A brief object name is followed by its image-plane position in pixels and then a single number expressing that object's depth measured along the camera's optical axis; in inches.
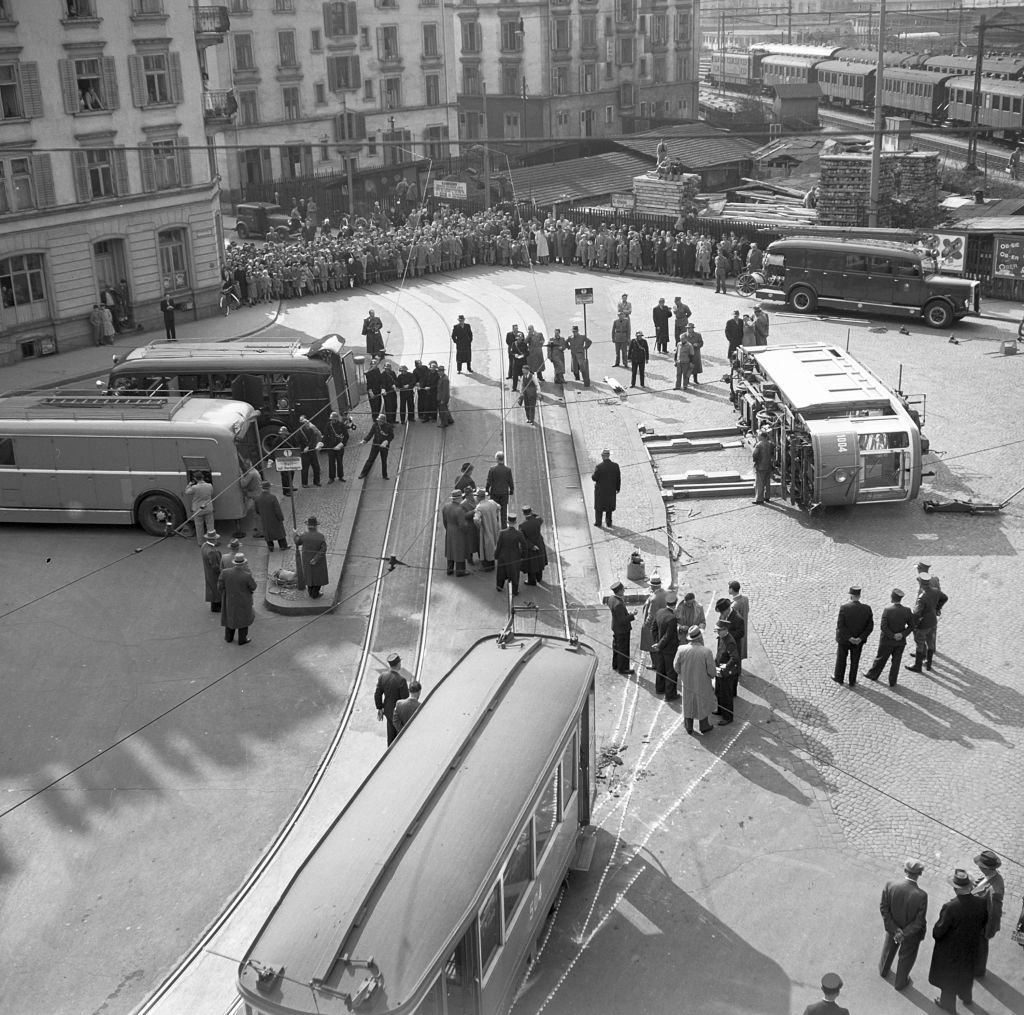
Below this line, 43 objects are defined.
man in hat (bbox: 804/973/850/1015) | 370.9
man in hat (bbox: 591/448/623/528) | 857.5
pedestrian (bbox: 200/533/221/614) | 743.1
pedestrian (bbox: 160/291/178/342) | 1445.6
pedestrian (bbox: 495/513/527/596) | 767.1
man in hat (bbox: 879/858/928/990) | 431.2
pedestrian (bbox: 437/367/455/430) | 1087.6
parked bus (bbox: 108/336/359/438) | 1026.7
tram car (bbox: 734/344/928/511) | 850.8
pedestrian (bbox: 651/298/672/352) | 1280.8
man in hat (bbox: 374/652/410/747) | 586.6
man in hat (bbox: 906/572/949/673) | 647.8
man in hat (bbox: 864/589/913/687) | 632.4
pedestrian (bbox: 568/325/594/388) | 1187.3
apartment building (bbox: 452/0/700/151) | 3016.7
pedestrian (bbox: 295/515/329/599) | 759.1
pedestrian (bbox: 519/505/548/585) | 768.9
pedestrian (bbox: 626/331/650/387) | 1177.4
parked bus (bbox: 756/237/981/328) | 1346.0
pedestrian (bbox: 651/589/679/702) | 644.1
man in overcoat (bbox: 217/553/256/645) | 702.5
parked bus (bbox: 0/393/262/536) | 862.5
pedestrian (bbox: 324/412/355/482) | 978.1
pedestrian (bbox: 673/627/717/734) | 597.2
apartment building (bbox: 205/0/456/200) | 2522.1
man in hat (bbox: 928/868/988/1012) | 423.2
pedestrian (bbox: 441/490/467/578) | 783.7
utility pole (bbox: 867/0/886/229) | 1523.1
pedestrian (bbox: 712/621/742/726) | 619.5
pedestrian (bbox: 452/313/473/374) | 1235.2
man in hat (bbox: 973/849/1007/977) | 430.9
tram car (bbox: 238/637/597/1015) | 346.3
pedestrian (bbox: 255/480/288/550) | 828.6
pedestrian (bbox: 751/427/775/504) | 881.5
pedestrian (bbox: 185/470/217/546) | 850.8
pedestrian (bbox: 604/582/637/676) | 673.0
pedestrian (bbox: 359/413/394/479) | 969.7
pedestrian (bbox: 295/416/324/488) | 965.8
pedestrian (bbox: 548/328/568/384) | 1195.9
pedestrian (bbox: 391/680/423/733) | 561.3
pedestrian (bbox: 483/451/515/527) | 849.5
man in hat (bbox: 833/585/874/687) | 636.1
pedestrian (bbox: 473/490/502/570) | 790.5
